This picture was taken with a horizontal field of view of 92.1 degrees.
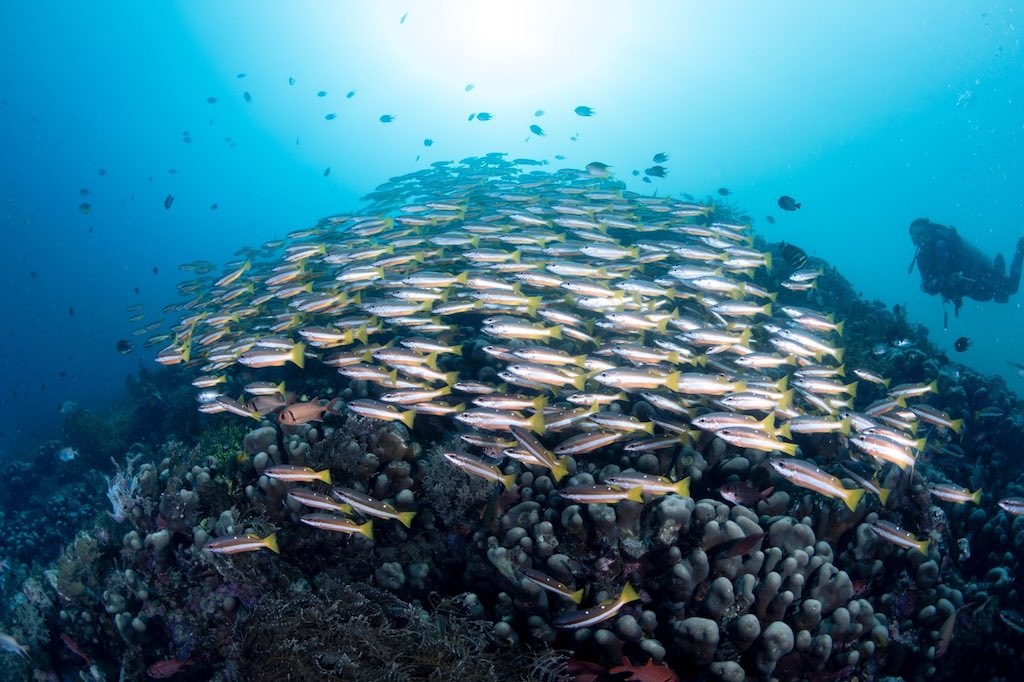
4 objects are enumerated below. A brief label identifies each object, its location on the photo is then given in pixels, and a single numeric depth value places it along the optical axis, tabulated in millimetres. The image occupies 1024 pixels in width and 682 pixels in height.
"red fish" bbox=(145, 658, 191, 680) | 4688
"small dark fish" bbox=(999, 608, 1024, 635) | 4828
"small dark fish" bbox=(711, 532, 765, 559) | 4430
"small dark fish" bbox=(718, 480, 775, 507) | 5141
